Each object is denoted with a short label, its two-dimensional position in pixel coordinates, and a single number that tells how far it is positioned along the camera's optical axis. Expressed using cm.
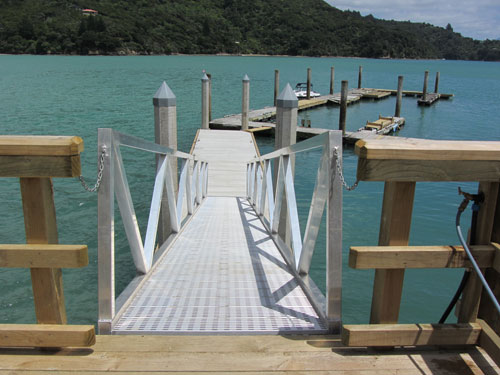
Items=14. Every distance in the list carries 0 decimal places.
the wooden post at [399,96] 2467
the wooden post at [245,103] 1703
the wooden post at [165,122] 657
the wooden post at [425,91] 3489
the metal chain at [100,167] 224
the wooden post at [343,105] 2080
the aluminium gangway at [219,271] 234
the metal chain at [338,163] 224
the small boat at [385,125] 2112
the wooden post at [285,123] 630
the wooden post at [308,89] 3247
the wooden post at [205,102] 1708
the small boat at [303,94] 3563
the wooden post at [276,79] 2630
